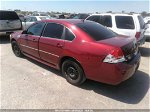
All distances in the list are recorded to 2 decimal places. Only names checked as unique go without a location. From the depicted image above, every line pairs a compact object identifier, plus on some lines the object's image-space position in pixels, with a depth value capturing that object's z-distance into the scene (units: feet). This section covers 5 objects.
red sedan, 7.53
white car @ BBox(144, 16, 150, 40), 18.84
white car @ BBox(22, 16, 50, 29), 26.63
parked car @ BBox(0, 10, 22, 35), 20.83
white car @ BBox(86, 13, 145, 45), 14.27
